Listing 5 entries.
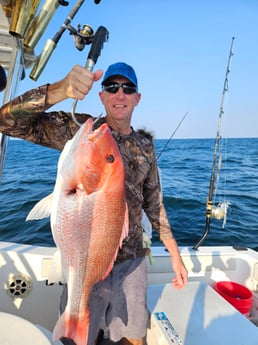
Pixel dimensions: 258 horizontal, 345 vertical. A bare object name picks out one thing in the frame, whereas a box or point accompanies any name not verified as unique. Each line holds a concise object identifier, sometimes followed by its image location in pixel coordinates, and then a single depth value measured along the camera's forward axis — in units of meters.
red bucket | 2.82
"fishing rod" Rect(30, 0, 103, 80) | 1.81
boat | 1.94
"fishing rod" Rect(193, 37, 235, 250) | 3.54
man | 1.83
